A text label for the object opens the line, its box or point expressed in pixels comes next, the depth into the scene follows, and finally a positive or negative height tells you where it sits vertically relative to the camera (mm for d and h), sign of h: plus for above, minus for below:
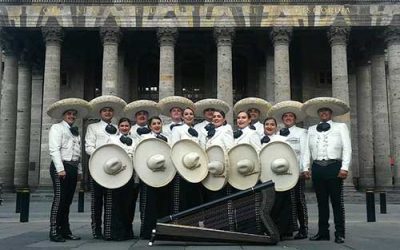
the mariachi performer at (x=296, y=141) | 10750 +403
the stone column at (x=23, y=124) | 37375 +2675
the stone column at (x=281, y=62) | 31922 +6172
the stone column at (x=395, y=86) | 31823 +4635
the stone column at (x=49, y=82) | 32000 +4935
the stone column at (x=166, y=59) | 31938 +6381
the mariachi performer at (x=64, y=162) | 9969 -37
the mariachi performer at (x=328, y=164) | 10211 -88
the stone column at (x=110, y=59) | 31859 +6436
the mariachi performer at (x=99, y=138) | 10337 +456
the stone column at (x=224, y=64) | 31719 +6035
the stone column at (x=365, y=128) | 36781 +2303
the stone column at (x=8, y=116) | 35500 +3097
